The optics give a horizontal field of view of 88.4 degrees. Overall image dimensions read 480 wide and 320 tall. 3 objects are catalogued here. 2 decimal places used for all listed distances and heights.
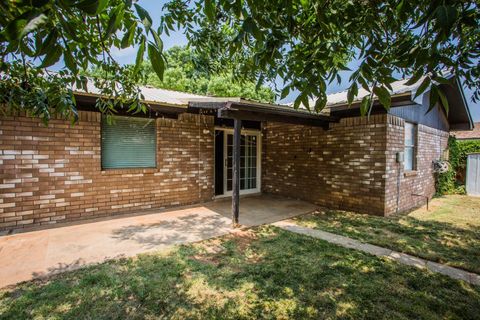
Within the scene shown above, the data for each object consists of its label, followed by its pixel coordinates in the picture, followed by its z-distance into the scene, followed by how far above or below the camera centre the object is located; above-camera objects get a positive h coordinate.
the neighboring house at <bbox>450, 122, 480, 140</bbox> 19.70 +1.72
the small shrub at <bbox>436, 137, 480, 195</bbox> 10.36 -0.28
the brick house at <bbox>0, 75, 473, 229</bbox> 4.97 -0.10
